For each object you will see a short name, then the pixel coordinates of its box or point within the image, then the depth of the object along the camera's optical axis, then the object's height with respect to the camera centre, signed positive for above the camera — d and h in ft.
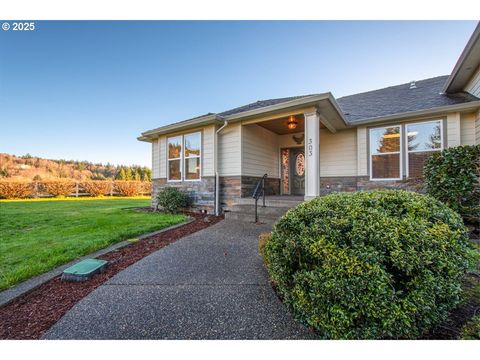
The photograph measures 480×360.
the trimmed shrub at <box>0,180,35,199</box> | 44.96 -1.57
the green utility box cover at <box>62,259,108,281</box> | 8.61 -3.67
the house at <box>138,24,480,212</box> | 17.88 +4.25
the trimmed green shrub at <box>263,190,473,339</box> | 4.53 -2.04
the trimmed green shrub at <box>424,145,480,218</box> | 12.43 +0.06
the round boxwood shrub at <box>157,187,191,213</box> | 23.66 -1.98
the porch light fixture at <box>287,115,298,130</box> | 20.86 +5.90
